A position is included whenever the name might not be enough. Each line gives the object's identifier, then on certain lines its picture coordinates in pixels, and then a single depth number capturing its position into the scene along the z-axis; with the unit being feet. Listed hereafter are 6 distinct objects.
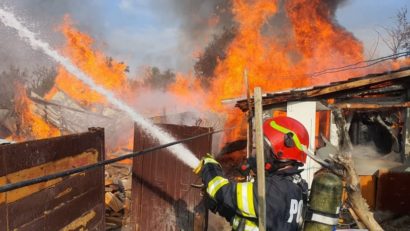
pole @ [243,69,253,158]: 32.81
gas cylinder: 9.74
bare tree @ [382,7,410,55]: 112.06
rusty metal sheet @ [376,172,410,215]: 32.73
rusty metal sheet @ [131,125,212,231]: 22.21
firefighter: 8.79
